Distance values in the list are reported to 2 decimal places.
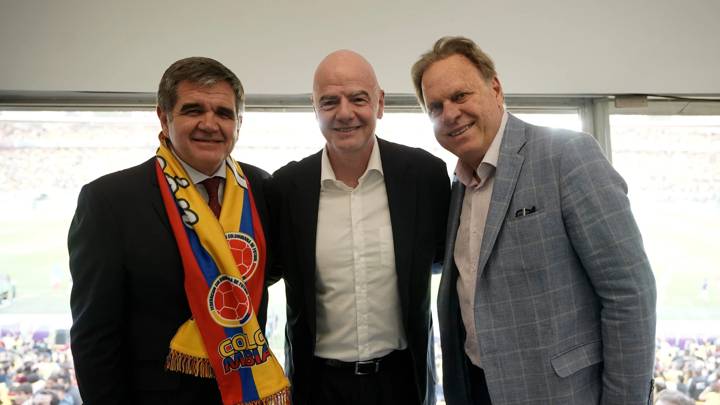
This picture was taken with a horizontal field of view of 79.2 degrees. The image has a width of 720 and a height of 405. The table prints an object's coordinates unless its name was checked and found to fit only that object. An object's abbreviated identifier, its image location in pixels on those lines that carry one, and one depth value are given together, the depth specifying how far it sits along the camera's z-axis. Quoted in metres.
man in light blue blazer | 1.12
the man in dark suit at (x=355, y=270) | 1.56
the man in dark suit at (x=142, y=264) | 1.28
